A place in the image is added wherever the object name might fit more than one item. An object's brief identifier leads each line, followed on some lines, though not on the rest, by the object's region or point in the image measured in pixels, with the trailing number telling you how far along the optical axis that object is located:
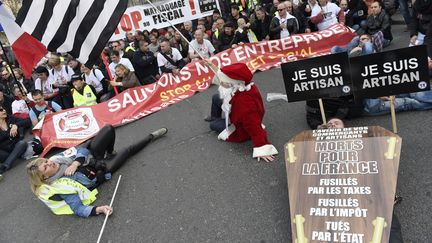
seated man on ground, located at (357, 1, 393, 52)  7.41
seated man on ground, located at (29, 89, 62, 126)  7.21
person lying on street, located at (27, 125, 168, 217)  4.17
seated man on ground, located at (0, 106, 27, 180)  6.61
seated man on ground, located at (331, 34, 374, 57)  6.10
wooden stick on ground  3.73
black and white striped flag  4.62
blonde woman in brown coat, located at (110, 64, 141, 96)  7.56
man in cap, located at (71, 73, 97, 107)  7.46
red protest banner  6.59
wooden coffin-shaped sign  2.79
